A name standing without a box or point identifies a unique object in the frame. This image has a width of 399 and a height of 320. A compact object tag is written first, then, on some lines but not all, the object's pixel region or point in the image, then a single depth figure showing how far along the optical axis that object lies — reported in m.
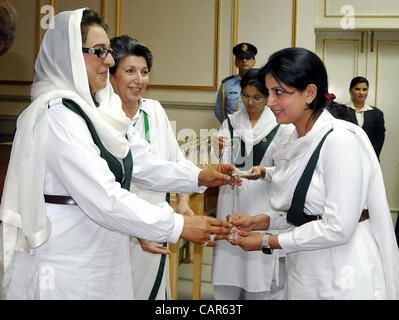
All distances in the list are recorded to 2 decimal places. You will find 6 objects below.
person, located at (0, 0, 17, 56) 1.29
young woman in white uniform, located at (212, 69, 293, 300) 3.30
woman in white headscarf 1.62
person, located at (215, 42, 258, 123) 4.95
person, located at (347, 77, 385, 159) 5.86
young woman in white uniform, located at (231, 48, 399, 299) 1.73
